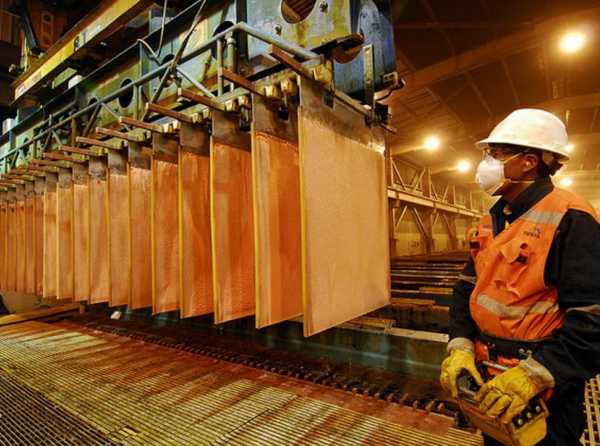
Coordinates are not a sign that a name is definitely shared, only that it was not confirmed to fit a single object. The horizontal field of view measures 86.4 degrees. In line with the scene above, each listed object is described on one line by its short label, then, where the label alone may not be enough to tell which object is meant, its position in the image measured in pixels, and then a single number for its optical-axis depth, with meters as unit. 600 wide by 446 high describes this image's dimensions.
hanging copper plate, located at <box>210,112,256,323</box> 1.95
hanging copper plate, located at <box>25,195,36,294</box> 3.98
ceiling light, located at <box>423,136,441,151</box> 8.70
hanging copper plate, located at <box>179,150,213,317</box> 2.16
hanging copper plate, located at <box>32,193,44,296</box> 3.88
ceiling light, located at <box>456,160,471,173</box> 11.87
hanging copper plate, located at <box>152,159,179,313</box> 2.34
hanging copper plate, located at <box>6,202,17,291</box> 4.34
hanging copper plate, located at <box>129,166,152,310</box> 2.58
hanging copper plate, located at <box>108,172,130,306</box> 2.73
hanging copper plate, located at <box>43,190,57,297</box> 3.41
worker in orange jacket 1.02
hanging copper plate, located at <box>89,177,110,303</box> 2.96
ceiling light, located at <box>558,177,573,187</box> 15.19
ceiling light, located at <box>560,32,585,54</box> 4.58
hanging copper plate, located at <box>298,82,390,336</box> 1.60
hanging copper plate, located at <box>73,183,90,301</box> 3.09
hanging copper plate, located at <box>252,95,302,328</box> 1.69
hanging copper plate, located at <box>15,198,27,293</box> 4.14
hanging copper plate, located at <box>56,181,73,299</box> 3.24
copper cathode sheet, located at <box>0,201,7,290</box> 4.54
